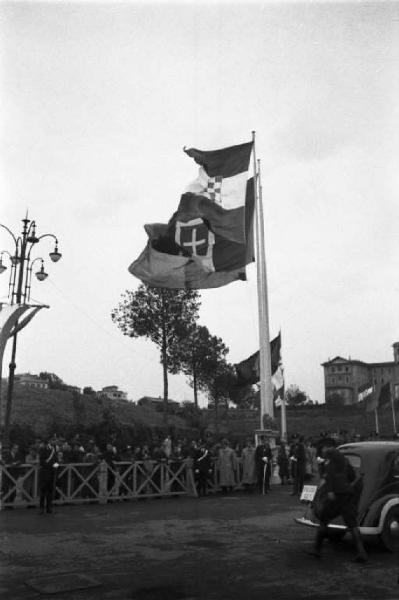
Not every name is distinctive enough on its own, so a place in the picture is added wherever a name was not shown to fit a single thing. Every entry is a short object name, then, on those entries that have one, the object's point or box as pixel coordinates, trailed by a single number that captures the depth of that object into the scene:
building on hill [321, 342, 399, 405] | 122.00
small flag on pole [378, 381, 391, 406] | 30.59
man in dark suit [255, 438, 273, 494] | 18.50
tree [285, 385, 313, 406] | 111.56
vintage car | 9.12
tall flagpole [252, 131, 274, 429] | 19.05
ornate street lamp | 17.61
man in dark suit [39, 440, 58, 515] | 14.34
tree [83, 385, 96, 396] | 51.85
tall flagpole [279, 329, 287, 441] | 23.19
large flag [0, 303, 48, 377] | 14.57
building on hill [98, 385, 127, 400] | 147.50
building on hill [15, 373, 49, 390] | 106.19
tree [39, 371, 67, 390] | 50.11
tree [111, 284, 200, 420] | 38.19
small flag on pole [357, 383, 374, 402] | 32.28
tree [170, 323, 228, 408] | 39.22
